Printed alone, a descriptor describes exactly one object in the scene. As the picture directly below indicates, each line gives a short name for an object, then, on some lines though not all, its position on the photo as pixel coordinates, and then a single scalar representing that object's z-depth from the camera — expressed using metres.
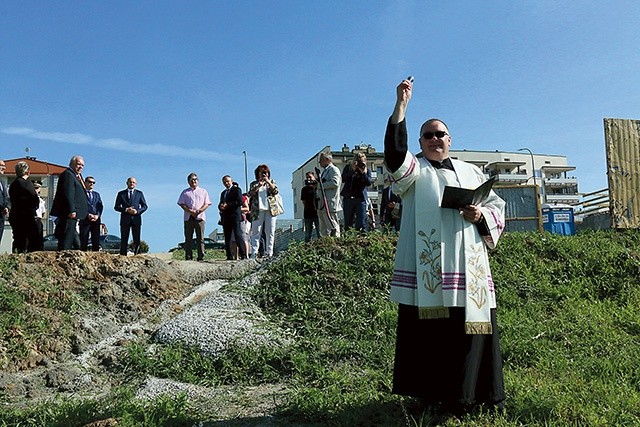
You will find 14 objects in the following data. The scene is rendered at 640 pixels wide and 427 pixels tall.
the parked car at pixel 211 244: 28.91
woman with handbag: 11.28
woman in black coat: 9.98
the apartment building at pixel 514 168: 65.31
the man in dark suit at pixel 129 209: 12.12
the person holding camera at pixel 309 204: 11.22
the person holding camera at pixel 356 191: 10.61
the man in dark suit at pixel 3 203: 10.35
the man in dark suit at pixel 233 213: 11.40
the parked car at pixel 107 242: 22.57
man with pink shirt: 11.59
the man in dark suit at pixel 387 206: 11.27
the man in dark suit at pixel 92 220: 11.34
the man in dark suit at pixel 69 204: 9.91
